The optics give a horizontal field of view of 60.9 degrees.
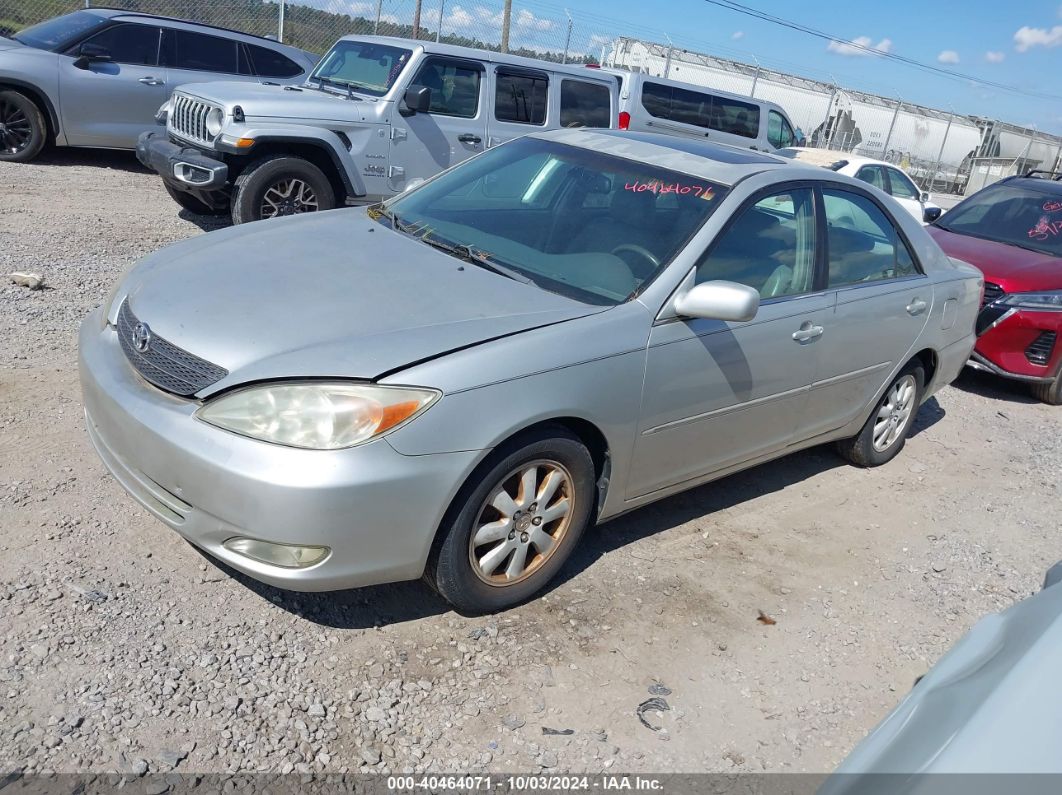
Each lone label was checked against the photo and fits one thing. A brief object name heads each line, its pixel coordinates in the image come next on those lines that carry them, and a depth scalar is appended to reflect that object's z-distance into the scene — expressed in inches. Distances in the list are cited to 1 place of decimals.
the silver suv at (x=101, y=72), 393.7
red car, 276.1
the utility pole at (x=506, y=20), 770.8
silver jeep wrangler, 299.3
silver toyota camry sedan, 111.4
